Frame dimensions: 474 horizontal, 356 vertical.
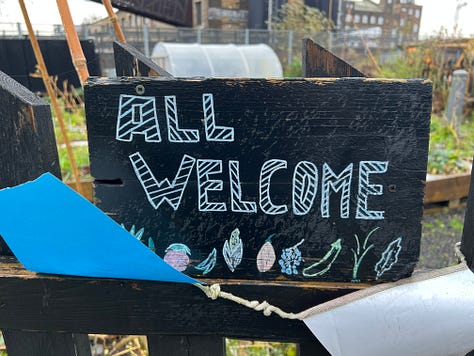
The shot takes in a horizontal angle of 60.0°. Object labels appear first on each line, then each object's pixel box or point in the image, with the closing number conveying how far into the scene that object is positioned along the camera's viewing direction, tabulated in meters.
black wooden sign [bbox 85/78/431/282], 0.68
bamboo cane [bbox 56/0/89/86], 0.91
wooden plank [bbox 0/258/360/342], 0.79
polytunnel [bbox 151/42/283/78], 10.09
